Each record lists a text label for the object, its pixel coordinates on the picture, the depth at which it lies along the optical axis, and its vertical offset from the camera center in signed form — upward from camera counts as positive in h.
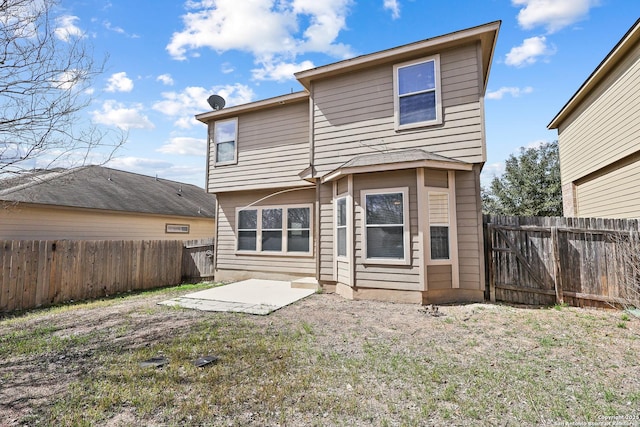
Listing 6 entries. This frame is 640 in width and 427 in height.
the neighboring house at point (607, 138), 7.19 +2.78
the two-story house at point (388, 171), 6.41 +1.51
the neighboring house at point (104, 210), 9.56 +0.93
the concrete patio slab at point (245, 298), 6.27 -1.52
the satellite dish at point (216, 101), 10.83 +4.84
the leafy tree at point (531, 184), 18.95 +3.35
